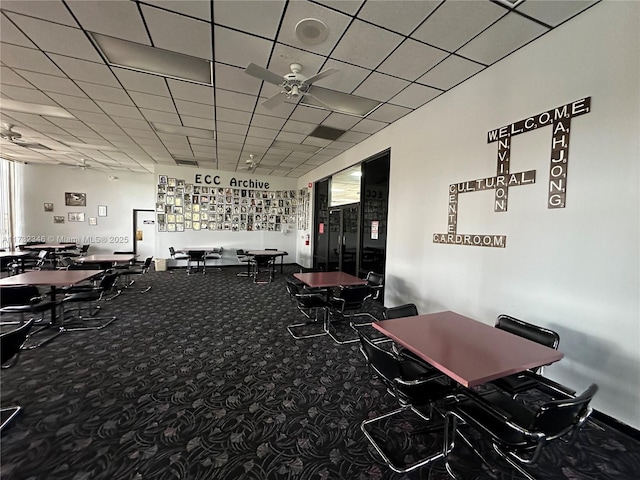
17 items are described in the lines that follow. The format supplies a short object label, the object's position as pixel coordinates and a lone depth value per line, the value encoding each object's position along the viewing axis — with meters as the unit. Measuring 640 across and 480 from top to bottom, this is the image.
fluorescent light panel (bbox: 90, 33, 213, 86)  3.07
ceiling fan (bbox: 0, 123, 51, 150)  5.46
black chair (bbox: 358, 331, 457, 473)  1.72
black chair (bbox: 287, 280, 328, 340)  3.88
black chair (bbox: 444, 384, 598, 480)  1.28
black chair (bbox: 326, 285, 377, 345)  3.64
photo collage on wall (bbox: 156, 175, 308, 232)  8.98
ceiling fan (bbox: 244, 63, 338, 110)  2.81
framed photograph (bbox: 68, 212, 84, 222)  9.70
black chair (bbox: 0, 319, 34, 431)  1.95
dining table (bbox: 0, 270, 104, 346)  3.50
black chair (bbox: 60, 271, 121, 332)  3.88
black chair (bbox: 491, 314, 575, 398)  1.97
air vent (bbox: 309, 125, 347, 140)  5.35
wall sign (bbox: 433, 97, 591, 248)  2.47
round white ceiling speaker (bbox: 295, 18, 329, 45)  2.58
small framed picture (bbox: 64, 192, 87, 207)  9.65
